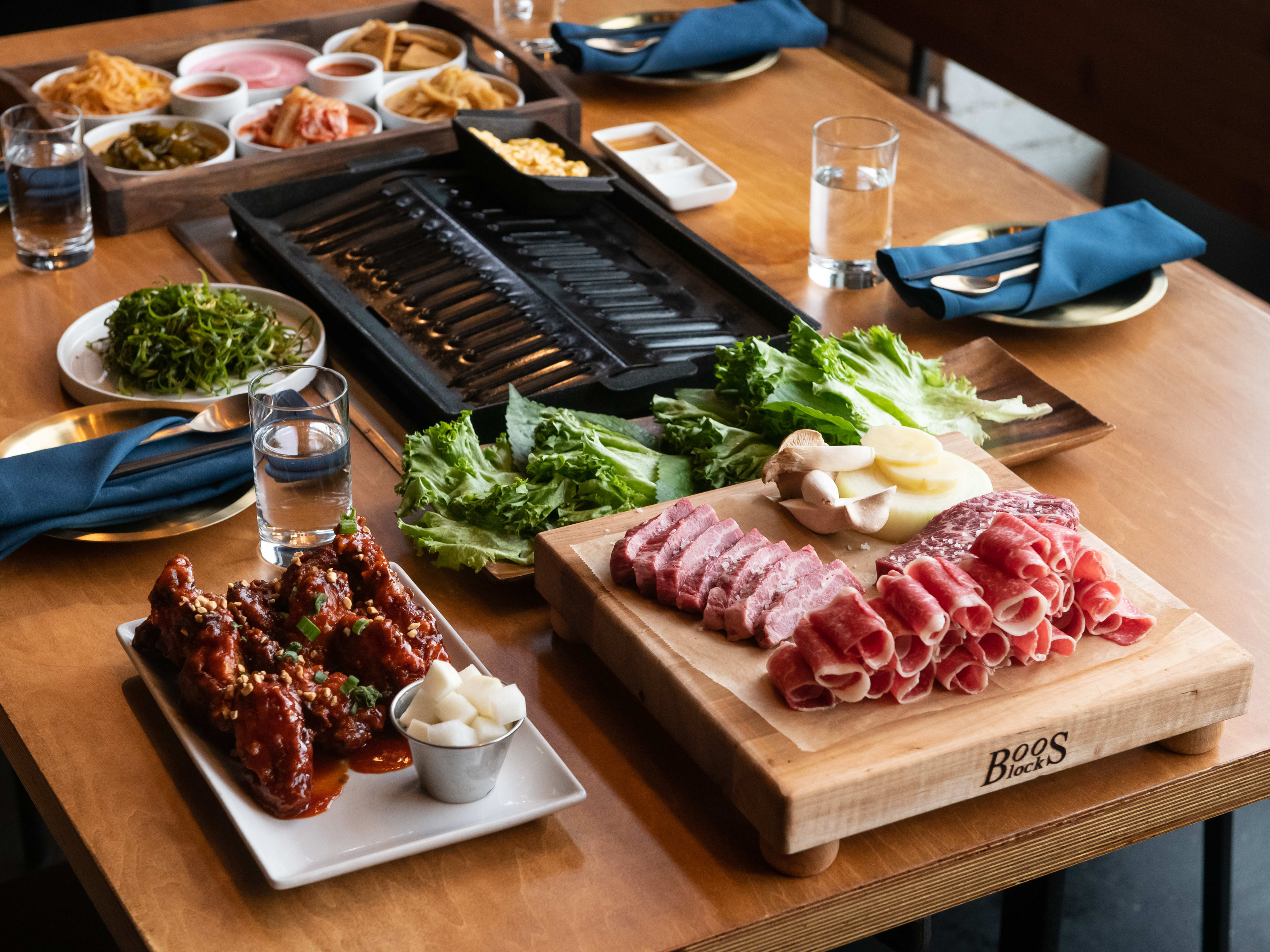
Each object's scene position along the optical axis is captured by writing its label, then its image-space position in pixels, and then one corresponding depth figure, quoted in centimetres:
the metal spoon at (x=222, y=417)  224
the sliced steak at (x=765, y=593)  199
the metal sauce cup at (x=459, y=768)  192
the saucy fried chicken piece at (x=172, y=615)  199
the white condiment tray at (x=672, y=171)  262
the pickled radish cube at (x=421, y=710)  194
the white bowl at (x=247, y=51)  273
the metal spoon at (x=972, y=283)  243
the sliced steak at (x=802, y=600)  199
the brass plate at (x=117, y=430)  215
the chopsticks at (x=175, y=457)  218
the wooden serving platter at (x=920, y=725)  191
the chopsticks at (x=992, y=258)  243
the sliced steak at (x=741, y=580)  200
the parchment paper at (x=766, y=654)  194
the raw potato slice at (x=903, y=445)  211
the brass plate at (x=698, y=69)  285
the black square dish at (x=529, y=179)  251
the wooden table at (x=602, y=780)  191
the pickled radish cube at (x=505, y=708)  193
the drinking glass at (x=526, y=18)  300
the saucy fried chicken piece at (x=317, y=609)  200
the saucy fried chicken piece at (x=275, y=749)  192
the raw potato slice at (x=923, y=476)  210
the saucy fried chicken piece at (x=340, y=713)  196
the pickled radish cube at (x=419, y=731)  192
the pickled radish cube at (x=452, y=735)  191
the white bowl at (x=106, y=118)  263
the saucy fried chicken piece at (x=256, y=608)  201
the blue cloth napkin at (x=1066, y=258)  241
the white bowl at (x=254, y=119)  263
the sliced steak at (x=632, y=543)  202
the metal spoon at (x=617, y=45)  287
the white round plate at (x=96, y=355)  230
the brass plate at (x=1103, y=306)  242
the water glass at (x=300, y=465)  211
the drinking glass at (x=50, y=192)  243
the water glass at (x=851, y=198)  247
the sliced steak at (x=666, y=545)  202
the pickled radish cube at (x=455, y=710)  193
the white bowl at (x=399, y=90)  269
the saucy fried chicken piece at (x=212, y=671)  195
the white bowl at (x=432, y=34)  278
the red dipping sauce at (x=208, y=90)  271
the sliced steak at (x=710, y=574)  201
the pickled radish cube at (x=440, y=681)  194
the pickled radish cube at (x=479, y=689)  194
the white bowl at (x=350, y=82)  272
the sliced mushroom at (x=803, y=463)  210
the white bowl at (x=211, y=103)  266
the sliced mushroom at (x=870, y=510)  208
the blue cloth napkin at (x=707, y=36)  282
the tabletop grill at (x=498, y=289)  229
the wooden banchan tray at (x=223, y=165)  254
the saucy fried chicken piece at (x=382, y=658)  199
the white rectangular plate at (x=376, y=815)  190
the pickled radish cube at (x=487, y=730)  192
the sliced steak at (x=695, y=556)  201
